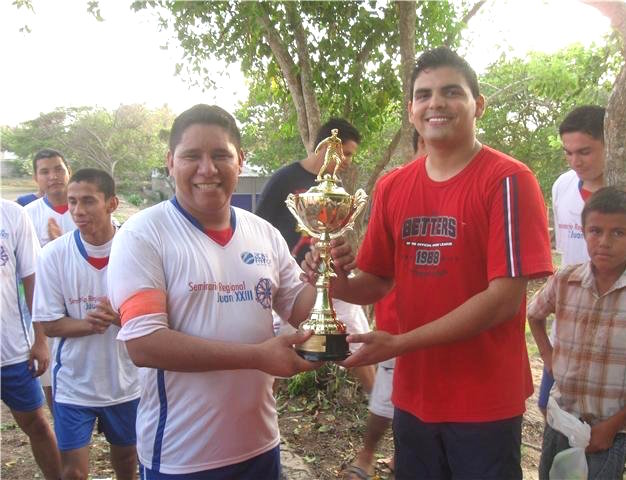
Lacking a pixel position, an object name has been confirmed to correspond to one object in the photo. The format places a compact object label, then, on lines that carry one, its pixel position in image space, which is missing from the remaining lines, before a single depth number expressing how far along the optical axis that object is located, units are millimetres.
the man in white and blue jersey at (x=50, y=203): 4562
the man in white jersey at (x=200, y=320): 1793
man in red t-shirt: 1944
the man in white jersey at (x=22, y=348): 3520
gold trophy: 2047
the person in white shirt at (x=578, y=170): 3348
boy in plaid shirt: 2527
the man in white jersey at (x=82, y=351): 3092
